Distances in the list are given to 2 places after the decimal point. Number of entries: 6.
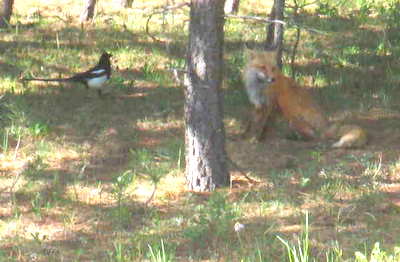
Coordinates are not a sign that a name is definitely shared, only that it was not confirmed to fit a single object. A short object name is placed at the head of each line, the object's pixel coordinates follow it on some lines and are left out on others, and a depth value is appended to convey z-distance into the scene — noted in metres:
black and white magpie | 10.83
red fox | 9.44
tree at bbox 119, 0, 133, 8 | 16.95
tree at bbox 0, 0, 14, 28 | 14.37
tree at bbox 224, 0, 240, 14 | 15.64
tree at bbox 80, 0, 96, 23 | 15.22
